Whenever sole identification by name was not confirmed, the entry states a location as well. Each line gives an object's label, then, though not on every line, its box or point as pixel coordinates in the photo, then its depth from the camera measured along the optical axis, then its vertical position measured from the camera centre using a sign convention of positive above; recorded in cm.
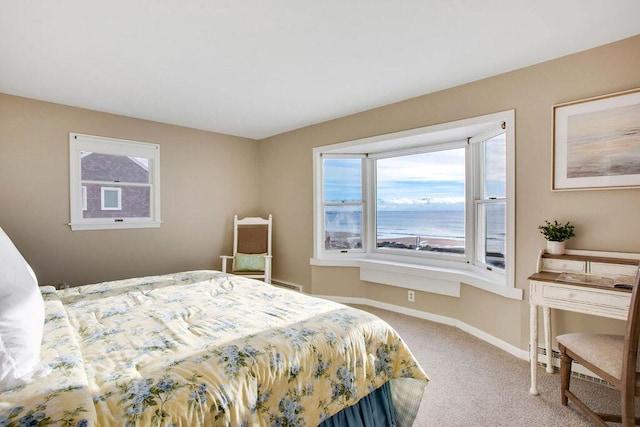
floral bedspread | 98 -59
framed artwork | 212 +49
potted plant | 230 -17
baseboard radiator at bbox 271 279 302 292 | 450 -107
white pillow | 99 -39
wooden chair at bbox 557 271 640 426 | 148 -78
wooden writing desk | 183 -46
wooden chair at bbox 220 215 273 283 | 427 -52
